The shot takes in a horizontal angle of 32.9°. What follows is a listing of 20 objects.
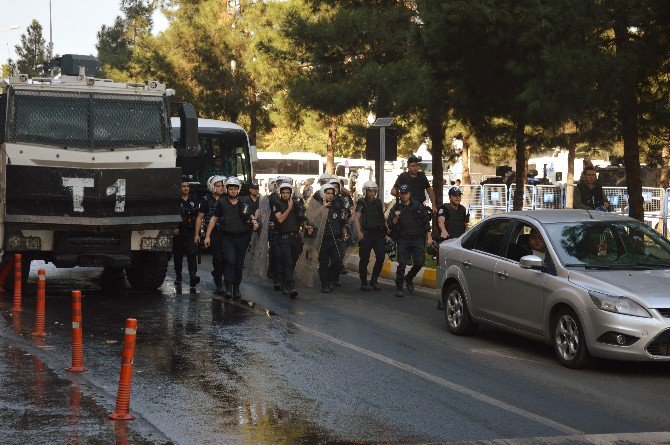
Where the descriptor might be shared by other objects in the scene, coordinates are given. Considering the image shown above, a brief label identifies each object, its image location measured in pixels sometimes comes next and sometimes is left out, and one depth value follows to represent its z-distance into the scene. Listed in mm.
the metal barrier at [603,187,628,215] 30047
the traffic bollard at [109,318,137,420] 7762
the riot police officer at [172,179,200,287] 17688
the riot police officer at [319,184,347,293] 17859
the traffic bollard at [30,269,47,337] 12320
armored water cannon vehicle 15664
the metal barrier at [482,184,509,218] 35000
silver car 10062
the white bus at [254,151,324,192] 76250
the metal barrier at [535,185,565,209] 33188
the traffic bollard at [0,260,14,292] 16994
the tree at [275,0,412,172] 28109
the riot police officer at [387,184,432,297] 17203
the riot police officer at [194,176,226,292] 16923
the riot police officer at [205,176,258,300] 16453
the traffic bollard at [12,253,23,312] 14449
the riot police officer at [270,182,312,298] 17062
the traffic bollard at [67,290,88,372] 9883
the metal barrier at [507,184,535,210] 33812
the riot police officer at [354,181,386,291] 17750
